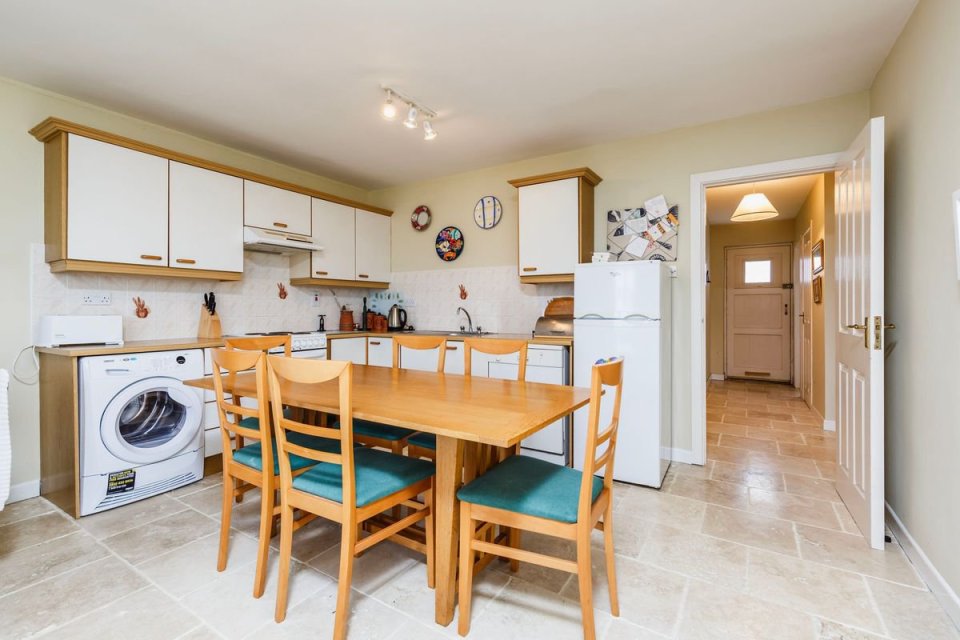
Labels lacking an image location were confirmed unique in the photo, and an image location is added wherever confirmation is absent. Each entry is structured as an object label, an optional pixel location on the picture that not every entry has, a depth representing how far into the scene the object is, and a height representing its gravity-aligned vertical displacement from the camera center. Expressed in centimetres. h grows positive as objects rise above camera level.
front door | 684 +9
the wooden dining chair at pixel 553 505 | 145 -61
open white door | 206 -7
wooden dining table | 138 -31
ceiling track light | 277 +136
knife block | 338 -4
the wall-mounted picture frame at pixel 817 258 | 461 +63
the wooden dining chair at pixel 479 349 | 226 -19
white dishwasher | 321 -41
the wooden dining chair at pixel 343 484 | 149 -59
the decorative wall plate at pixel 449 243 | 444 +74
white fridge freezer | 287 -16
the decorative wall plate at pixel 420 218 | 463 +104
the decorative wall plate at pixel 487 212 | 420 +99
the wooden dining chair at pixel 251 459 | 170 -58
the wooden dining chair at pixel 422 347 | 226 -26
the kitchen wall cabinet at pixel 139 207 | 264 +74
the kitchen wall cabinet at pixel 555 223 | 349 +75
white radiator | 205 -56
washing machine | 249 -62
